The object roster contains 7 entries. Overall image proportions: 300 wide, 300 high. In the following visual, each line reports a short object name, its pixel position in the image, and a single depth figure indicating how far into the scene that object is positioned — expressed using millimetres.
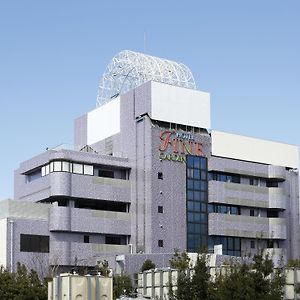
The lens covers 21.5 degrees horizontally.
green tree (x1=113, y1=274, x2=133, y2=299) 56844
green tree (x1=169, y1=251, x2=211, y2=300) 40156
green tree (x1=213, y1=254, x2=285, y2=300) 37062
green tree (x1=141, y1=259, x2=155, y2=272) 79500
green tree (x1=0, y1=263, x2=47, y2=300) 57531
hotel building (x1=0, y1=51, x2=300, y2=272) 86938
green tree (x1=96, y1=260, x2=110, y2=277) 67825
